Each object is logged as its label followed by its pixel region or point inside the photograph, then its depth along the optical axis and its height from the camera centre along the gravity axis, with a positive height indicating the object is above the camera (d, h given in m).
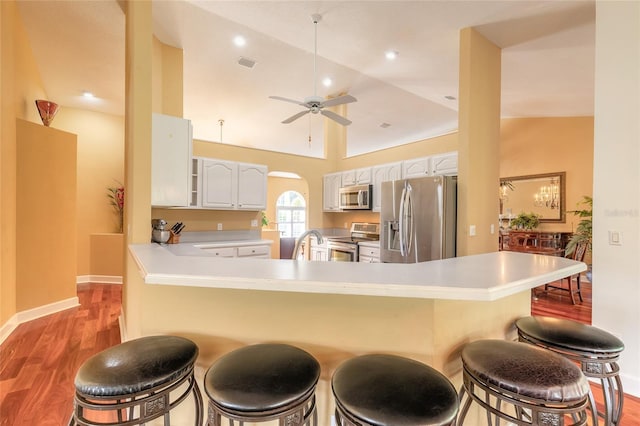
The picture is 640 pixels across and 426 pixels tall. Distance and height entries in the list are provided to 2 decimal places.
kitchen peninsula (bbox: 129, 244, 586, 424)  1.17 -0.47
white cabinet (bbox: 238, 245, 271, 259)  4.14 -0.59
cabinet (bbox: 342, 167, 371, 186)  5.13 +0.64
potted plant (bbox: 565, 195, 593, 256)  3.64 -0.29
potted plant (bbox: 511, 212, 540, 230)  6.10 -0.19
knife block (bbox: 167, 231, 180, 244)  2.99 -0.29
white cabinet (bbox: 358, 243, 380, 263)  4.54 -0.66
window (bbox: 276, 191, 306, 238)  10.58 -0.07
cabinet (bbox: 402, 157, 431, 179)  4.13 +0.66
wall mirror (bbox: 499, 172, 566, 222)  5.84 +0.35
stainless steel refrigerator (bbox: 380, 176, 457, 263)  3.11 -0.09
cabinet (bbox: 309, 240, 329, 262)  5.45 -0.80
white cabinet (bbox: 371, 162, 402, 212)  4.59 +0.60
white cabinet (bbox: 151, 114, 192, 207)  2.83 +0.50
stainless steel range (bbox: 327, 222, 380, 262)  4.93 -0.52
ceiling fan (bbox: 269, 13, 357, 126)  3.33 +1.29
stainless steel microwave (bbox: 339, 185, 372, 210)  4.95 +0.25
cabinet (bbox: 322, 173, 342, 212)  5.68 +0.39
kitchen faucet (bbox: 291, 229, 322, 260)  1.49 -0.14
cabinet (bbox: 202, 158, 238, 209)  4.10 +0.39
